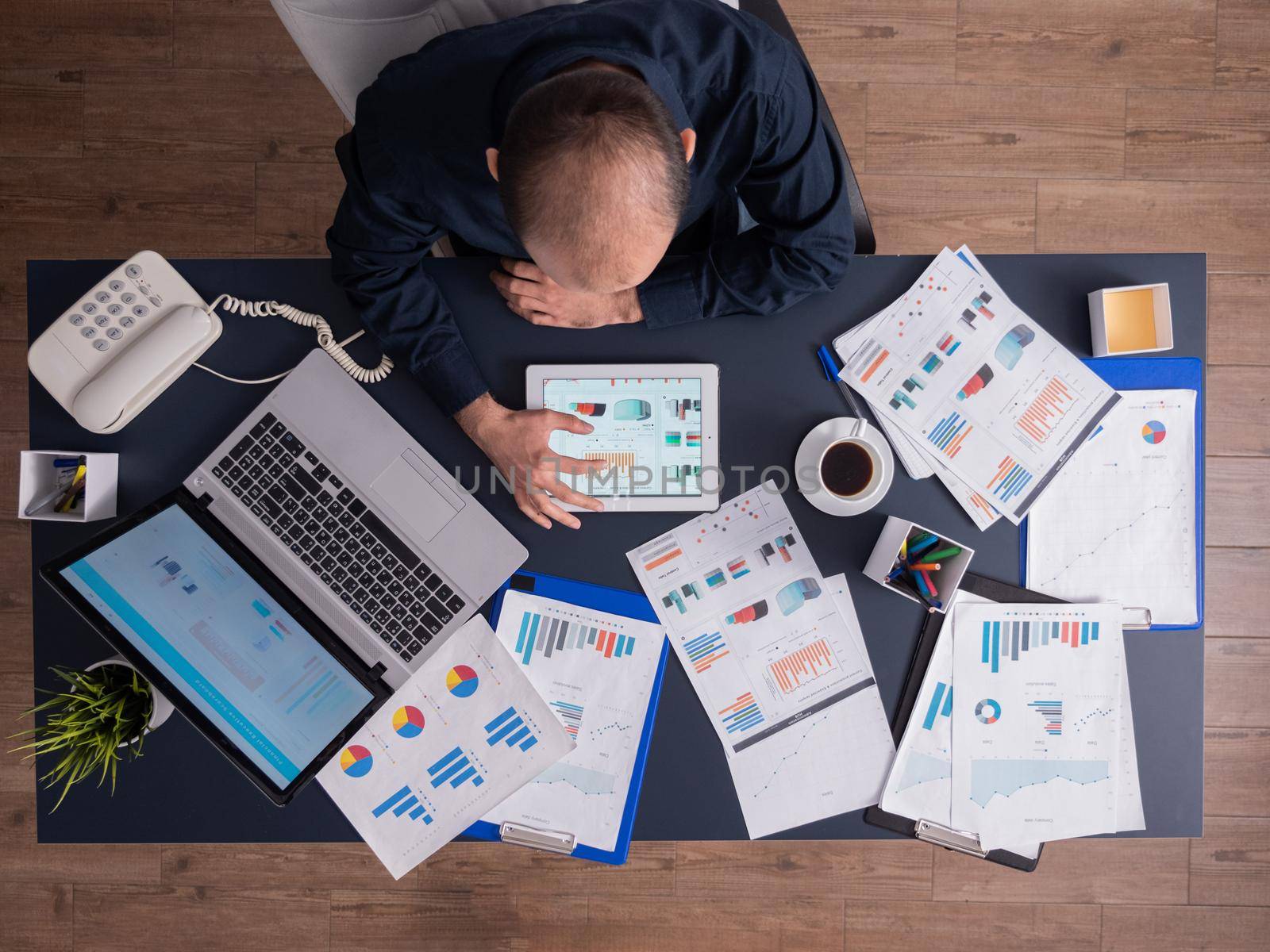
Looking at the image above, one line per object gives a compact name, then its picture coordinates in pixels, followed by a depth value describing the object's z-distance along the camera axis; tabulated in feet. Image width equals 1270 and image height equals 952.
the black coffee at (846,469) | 3.72
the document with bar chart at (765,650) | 3.92
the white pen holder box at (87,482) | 3.81
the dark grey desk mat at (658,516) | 3.92
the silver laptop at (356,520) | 3.89
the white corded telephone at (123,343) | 3.67
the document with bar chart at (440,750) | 3.90
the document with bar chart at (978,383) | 3.90
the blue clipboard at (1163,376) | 3.92
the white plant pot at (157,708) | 3.81
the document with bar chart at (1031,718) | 3.91
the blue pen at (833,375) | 3.92
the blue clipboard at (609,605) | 3.92
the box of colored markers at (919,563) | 3.71
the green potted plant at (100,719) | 3.70
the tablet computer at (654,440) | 3.88
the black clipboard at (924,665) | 3.92
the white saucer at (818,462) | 3.72
